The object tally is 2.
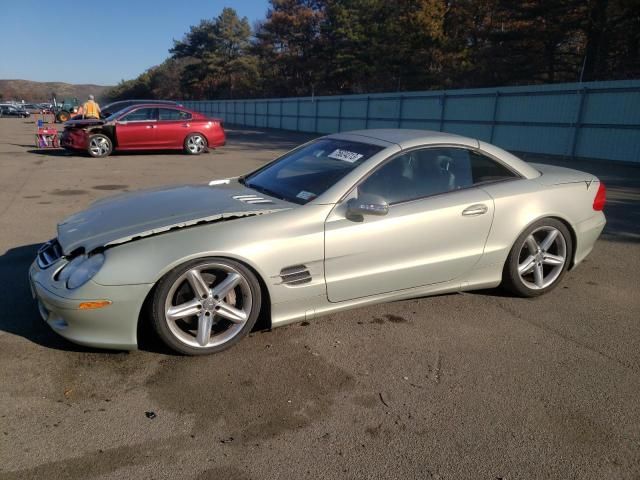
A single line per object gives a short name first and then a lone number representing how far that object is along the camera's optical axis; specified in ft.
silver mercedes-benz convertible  9.75
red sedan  46.44
